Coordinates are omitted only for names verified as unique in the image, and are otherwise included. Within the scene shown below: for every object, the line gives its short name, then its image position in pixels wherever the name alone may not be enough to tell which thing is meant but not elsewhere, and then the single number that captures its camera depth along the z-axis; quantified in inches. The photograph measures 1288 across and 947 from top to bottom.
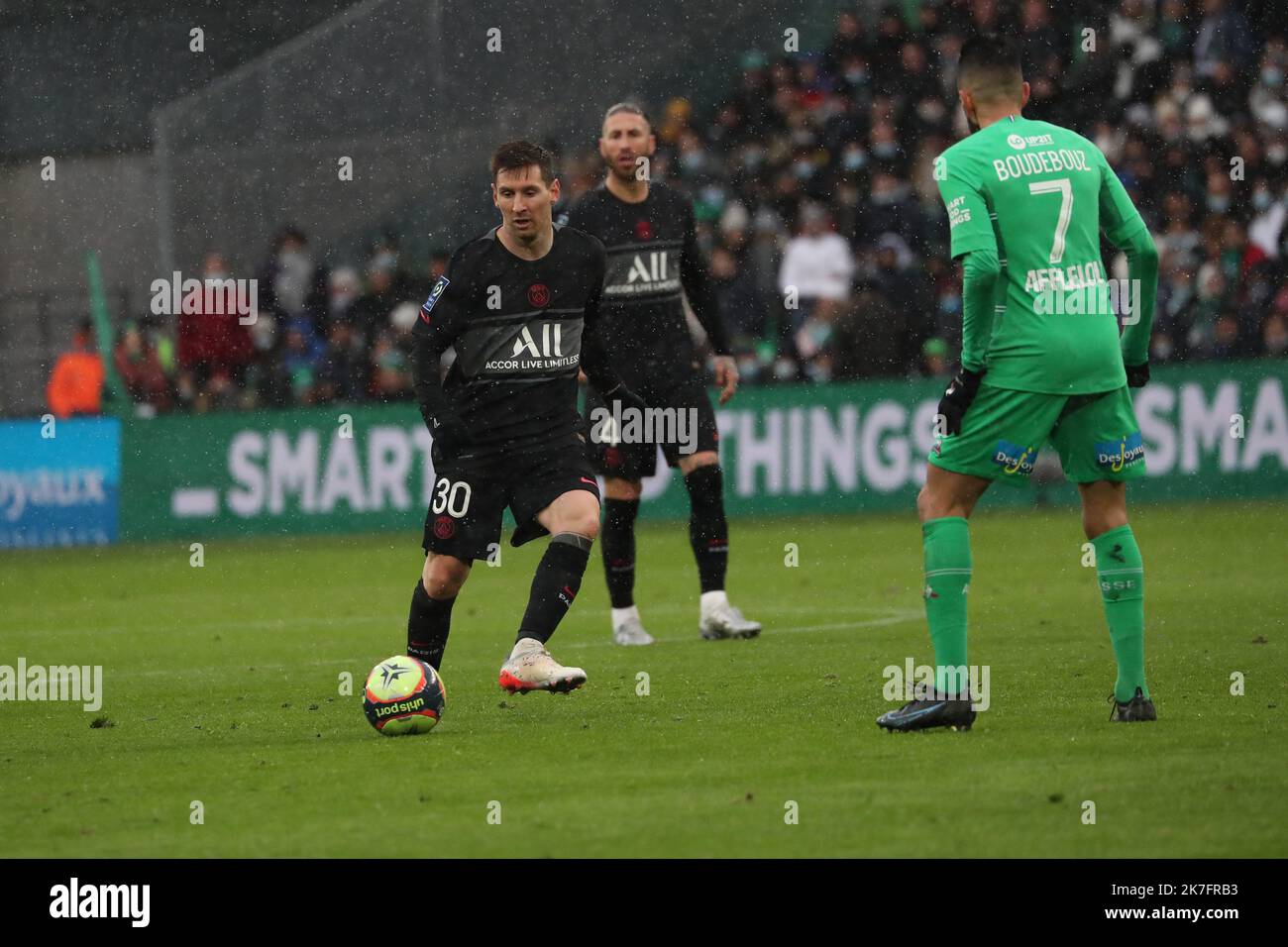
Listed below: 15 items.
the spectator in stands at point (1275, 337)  708.7
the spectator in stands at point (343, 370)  799.1
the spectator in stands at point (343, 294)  834.2
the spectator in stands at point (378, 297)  824.3
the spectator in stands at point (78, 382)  808.3
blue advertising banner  735.7
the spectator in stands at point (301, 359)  804.6
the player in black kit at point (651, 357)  427.5
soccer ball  298.5
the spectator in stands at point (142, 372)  810.2
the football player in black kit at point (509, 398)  316.8
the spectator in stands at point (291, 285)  829.8
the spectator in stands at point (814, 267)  776.3
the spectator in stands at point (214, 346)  799.1
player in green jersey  276.8
